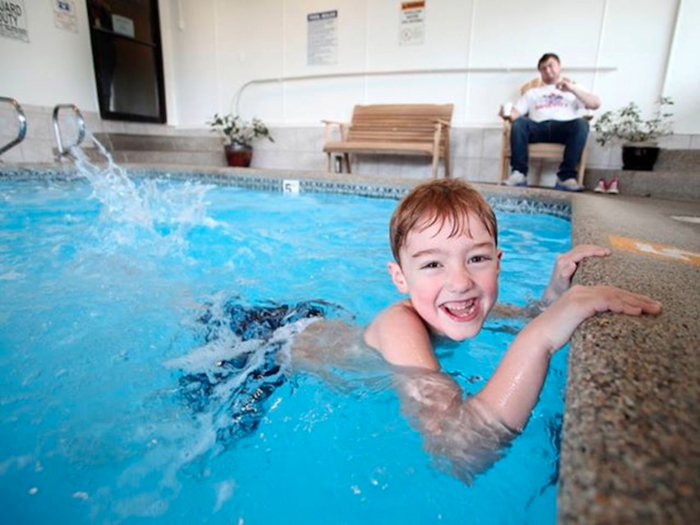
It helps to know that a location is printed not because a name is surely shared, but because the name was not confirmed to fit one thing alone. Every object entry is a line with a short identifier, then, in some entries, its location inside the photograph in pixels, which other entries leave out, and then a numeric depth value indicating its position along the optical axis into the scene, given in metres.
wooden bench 5.88
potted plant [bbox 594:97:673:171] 5.16
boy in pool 0.83
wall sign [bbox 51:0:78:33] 6.86
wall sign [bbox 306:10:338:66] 7.14
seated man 4.92
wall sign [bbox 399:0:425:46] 6.46
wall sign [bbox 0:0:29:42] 6.25
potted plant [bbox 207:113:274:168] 7.84
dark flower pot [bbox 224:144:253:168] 7.80
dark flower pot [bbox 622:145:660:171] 5.13
